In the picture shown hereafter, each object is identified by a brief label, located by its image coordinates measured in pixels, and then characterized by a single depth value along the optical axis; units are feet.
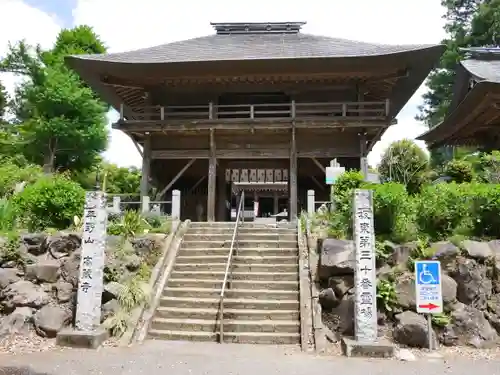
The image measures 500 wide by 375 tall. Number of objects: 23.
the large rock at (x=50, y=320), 26.40
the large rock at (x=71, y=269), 29.40
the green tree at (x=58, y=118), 77.30
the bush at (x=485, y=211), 30.42
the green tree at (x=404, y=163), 50.37
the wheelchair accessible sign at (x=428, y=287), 23.66
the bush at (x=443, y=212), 30.71
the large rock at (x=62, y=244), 30.96
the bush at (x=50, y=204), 33.47
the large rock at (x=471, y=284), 26.94
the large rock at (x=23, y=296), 27.86
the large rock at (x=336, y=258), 27.84
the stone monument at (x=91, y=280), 24.82
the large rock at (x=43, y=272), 29.43
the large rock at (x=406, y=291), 26.27
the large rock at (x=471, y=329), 25.50
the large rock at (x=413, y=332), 24.89
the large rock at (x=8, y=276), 28.80
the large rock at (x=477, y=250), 28.17
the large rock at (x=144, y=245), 32.63
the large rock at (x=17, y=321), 26.48
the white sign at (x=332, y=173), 37.09
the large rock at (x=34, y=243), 31.30
